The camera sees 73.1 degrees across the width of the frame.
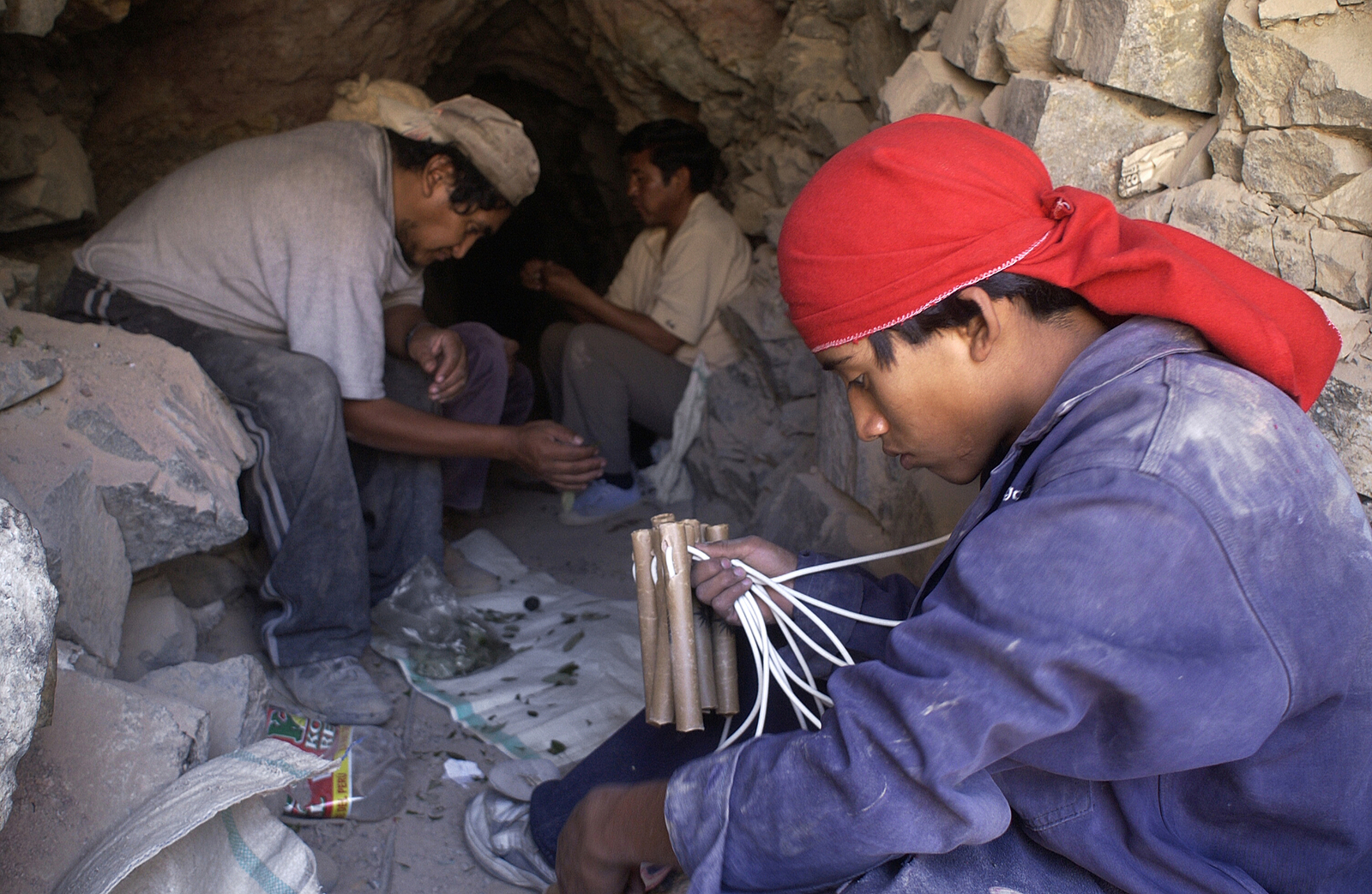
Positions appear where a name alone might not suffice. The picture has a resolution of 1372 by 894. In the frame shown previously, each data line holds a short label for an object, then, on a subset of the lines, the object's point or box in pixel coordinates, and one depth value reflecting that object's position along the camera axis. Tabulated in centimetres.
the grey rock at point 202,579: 219
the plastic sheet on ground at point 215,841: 110
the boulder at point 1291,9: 131
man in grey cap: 226
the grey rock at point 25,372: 173
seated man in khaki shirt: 373
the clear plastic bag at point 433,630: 247
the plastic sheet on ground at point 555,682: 219
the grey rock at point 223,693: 168
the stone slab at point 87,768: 116
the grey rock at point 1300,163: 129
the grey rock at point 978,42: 192
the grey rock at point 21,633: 93
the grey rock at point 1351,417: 122
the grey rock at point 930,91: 203
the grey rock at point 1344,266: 127
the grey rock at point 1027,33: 178
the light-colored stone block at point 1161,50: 151
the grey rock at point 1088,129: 163
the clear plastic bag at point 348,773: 186
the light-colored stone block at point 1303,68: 127
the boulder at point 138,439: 178
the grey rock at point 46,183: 263
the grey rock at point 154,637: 193
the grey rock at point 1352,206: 128
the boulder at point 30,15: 200
